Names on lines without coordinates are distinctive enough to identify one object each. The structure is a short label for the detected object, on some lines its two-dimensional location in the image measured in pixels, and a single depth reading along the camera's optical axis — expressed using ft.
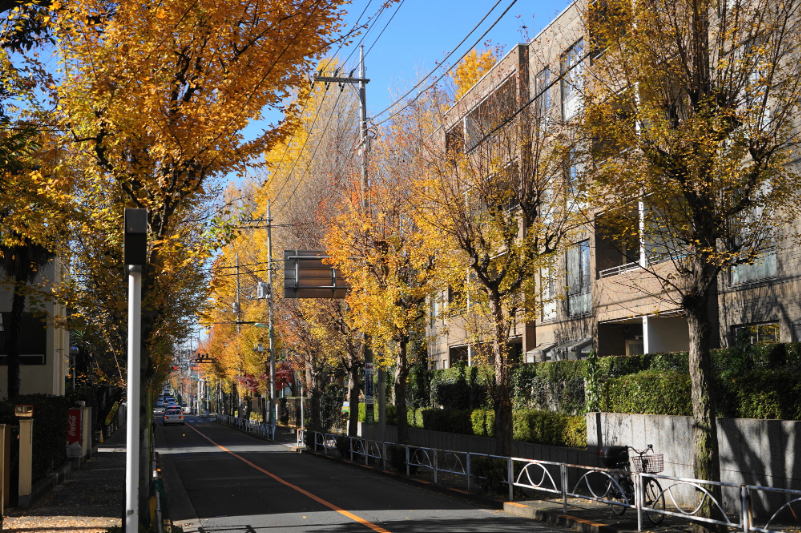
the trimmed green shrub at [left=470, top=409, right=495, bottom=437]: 77.61
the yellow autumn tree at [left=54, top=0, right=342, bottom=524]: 34.17
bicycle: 40.37
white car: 225.11
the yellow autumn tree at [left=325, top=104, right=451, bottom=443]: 72.13
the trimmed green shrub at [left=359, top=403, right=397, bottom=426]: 108.27
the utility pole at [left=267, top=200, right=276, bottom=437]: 125.49
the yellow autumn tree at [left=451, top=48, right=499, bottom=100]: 133.69
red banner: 81.76
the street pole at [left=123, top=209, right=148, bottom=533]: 20.72
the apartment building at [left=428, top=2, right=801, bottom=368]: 54.08
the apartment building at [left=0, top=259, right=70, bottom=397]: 97.71
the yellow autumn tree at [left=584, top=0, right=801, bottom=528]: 34.73
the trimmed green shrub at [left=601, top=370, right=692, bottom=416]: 46.83
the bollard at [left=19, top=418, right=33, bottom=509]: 48.03
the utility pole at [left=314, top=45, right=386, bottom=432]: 74.79
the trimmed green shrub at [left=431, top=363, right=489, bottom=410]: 88.22
